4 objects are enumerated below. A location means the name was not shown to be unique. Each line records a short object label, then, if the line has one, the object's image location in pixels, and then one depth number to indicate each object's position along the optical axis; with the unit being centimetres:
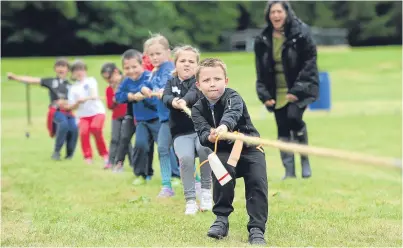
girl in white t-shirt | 2502
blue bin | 5222
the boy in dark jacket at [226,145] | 1241
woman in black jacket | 1961
